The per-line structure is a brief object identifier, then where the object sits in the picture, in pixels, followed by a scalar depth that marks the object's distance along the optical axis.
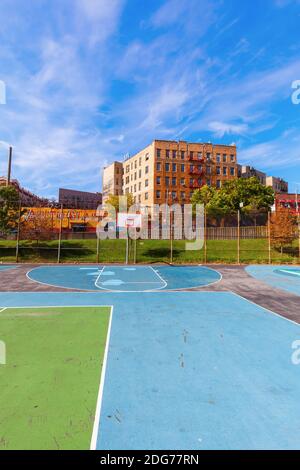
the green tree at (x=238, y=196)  44.69
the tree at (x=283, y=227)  26.77
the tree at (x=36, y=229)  25.16
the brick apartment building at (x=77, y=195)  92.99
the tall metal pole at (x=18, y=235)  23.77
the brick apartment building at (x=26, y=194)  43.05
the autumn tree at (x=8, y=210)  24.55
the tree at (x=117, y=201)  55.82
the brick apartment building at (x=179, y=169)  59.78
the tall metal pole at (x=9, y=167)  42.08
